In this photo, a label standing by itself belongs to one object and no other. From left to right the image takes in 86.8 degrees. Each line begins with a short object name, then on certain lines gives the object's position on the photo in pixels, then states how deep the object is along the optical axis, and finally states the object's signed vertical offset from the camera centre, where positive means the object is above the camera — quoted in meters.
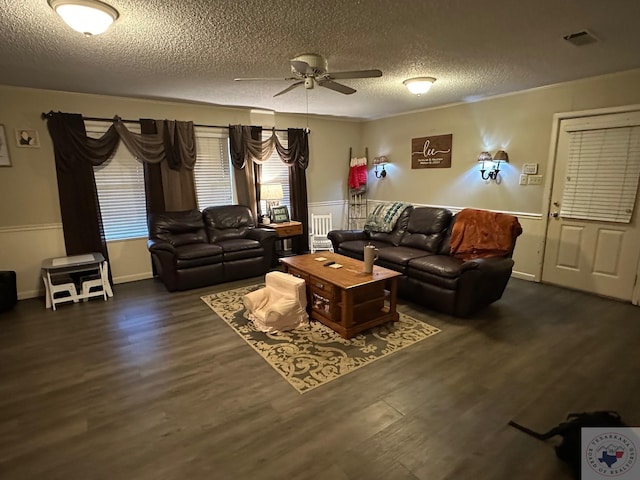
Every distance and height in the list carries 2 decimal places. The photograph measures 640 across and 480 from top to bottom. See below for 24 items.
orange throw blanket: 3.63 -0.56
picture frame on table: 5.64 -0.50
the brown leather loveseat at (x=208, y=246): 4.22 -0.81
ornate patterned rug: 2.53 -1.37
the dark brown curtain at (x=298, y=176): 5.91 +0.14
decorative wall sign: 5.38 +0.53
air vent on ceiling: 2.54 +1.11
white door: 3.71 -0.70
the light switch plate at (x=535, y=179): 4.35 +0.05
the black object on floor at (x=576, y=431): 1.69 -1.28
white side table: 3.73 -0.98
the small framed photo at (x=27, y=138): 3.93 +0.54
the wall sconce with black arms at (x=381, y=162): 6.35 +0.41
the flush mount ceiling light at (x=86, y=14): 1.95 +1.00
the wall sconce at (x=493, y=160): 4.56 +0.31
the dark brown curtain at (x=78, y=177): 4.09 +0.09
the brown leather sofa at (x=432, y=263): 3.34 -0.84
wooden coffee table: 3.01 -1.04
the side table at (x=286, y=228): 5.41 -0.71
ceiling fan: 2.71 +0.91
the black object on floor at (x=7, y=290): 3.64 -1.14
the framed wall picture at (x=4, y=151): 3.84 +0.38
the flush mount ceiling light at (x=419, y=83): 3.67 +1.08
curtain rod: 3.99 +0.83
